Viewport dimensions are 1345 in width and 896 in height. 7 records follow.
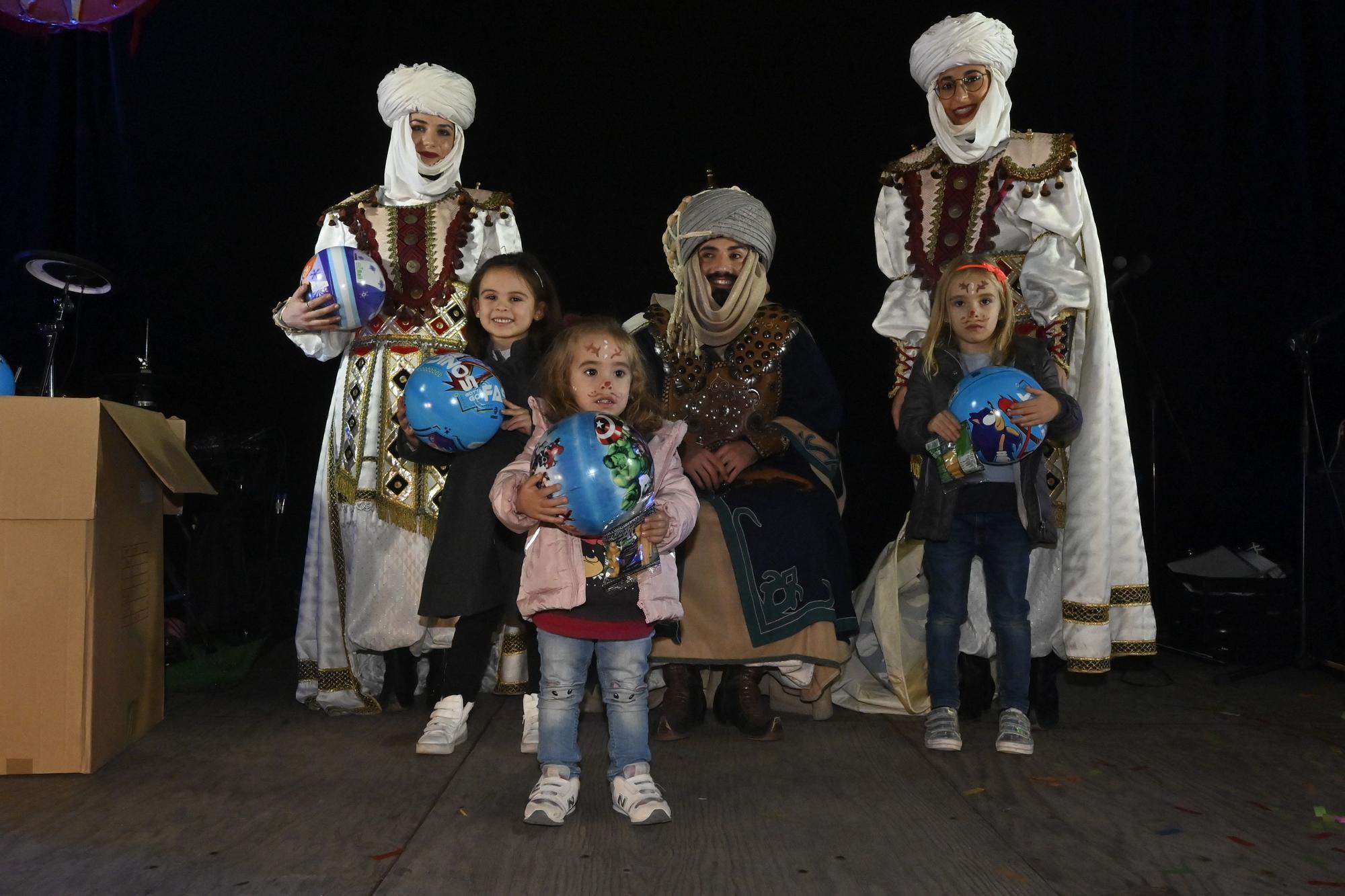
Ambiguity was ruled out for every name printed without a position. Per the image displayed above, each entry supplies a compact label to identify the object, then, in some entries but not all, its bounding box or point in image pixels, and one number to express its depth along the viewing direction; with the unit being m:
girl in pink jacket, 2.18
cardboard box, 2.45
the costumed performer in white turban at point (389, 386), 3.21
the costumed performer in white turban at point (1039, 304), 3.08
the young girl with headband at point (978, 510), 2.81
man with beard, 3.00
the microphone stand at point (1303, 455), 3.58
